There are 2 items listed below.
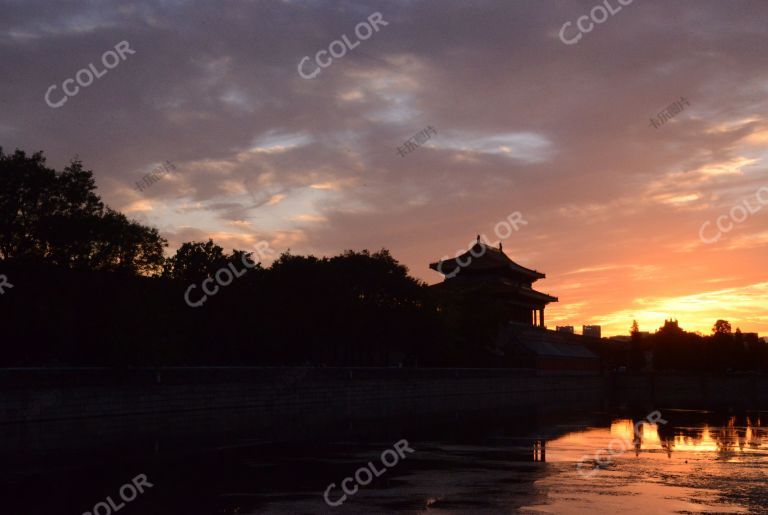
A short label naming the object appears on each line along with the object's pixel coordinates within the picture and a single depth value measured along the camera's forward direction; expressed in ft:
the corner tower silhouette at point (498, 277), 323.98
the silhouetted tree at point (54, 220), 116.06
